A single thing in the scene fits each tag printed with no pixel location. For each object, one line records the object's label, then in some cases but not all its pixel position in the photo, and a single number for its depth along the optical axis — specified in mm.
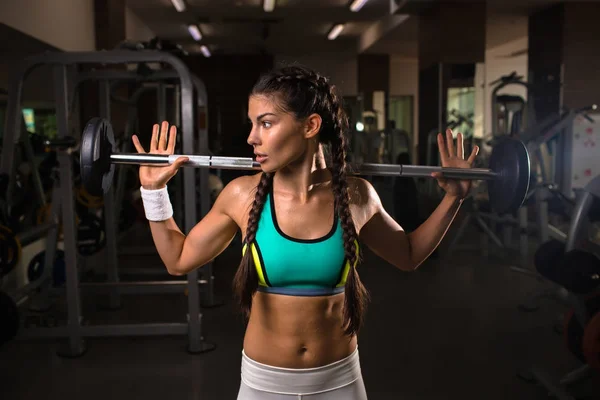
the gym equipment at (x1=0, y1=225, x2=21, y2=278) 2607
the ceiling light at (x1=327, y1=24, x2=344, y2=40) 9158
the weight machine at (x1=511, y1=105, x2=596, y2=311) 3459
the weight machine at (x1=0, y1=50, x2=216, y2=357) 2717
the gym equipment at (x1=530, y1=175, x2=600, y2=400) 2283
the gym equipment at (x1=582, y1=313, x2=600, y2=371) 2004
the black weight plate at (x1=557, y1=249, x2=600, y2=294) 2199
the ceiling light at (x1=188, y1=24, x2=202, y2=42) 8969
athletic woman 1044
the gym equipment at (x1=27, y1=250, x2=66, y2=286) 3641
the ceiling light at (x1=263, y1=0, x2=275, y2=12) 7145
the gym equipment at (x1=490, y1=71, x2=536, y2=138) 4680
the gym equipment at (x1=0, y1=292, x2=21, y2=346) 2389
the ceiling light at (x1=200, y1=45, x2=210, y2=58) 11166
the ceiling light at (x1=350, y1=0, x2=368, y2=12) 7287
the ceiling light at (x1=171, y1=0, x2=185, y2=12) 7126
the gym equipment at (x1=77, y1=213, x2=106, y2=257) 3729
